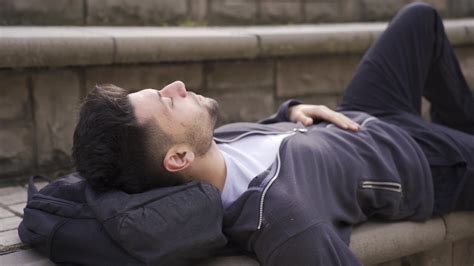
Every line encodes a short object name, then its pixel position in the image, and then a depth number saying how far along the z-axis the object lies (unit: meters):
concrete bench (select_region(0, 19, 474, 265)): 1.84
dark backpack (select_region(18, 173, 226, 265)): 1.56
